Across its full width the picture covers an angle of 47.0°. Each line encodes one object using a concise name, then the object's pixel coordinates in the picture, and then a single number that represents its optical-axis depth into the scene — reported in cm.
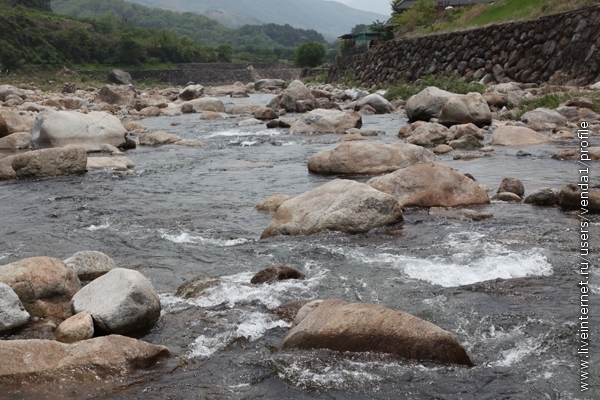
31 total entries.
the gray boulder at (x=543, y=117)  2052
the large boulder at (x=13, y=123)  2094
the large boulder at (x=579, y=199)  1009
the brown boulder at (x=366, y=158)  1390
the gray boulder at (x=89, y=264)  775
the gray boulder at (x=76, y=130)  1844
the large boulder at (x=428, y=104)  2298
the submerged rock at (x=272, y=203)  1152
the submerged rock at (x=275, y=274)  762
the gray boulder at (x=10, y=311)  635
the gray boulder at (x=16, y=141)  1950
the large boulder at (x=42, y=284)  684
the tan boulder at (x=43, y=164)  1488
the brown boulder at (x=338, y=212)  955
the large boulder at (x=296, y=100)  3216
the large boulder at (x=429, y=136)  1833
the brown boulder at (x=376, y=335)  558
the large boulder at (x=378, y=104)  2941
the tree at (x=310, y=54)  9644
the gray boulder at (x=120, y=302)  632
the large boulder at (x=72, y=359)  534
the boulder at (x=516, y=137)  1777
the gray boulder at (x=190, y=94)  4559
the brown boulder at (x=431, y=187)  1087
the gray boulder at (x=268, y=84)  7119
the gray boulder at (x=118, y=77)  8000
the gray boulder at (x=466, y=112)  2100
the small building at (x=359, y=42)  6232
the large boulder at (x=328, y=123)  2241
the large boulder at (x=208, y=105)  3553
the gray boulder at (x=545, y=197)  1070
